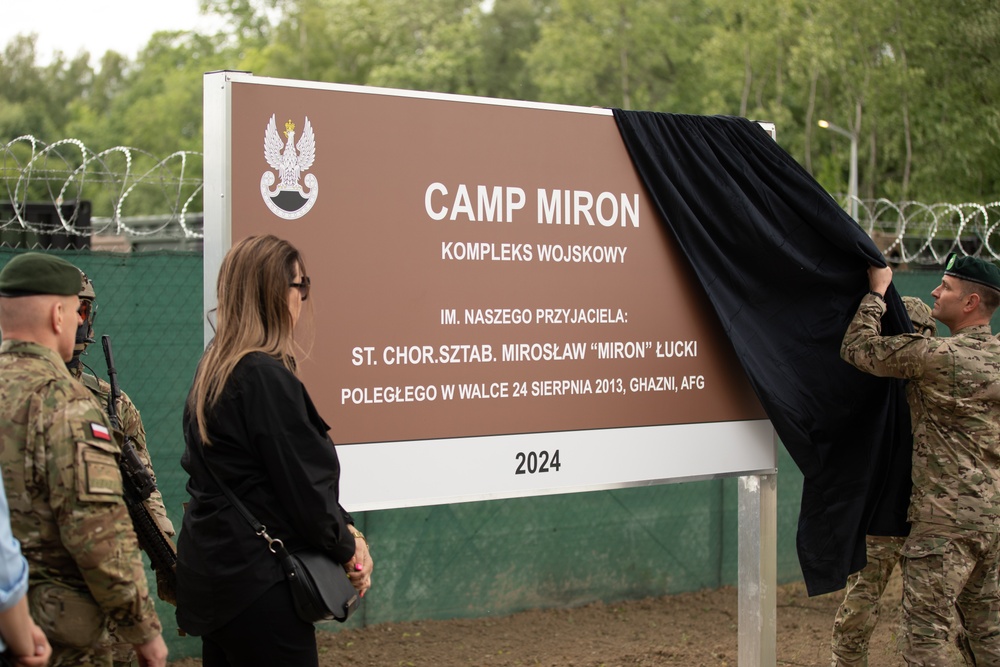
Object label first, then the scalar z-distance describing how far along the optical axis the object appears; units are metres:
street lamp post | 23.50
